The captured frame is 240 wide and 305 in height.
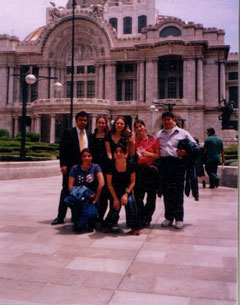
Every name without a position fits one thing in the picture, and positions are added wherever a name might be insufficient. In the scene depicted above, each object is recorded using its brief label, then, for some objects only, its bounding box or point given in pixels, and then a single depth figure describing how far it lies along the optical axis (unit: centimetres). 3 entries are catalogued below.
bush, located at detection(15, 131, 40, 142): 3645
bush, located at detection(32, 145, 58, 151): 2642
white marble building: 4297
